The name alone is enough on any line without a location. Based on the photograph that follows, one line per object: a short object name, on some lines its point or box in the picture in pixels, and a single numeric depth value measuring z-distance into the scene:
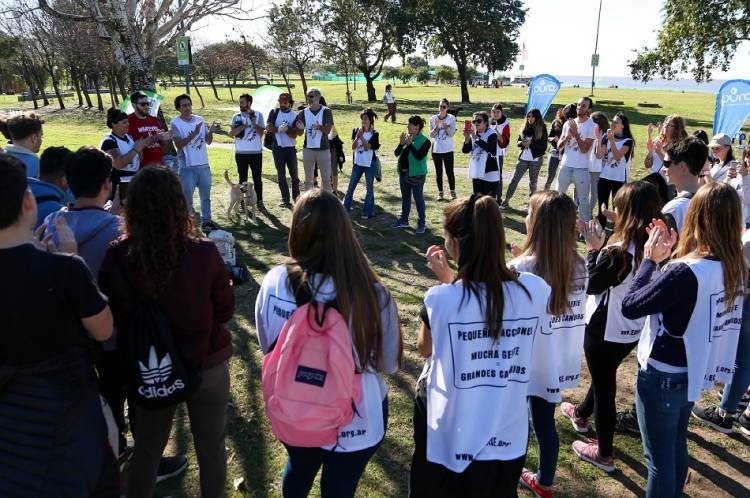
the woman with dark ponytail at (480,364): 2.10
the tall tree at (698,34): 23.95
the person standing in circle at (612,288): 3.02
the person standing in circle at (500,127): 9.12
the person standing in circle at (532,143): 9.22
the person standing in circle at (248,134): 8.99
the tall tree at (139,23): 9.09
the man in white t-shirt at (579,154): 7.85
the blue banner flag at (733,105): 8.30
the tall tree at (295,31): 38.69
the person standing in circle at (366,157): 9.01
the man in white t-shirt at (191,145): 7.92
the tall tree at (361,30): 37.12
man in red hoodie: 7.19
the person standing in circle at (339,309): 2.05
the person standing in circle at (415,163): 8.28
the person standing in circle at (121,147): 6.50
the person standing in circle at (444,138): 9.61
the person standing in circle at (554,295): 2.65
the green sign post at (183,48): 11.13
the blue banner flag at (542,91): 11.29
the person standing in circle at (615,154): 7.22
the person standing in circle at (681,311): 2.49
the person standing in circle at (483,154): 8.58
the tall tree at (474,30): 34.75
